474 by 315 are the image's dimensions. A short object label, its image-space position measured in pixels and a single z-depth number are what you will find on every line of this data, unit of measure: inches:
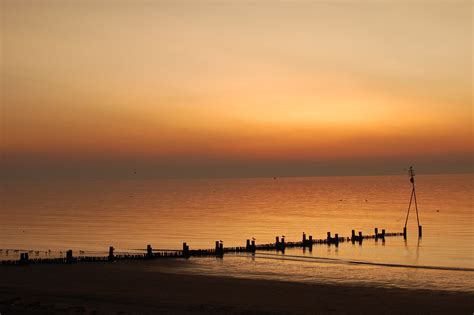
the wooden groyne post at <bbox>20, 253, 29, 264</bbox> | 1557.5
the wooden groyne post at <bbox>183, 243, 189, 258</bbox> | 1797.5
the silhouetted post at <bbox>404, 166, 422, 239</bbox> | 2786.9
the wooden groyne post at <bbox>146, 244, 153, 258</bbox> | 1734.7
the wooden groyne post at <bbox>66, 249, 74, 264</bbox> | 1598.2
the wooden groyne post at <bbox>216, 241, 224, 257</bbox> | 1865.2
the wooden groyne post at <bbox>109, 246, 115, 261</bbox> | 1667.1
